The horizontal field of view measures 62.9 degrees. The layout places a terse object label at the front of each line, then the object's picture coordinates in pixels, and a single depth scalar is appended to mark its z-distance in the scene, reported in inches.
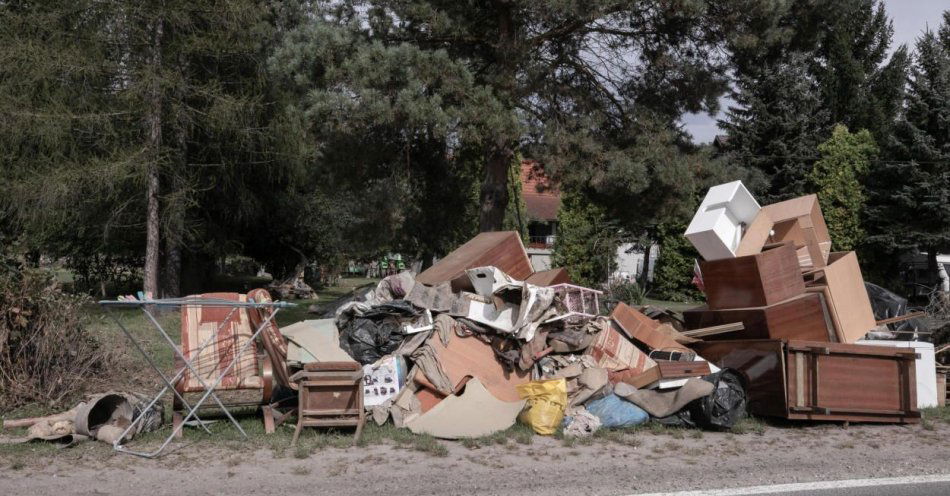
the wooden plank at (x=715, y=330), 332.5
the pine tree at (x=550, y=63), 466.0
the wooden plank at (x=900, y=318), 384.8
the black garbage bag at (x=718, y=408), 284.4
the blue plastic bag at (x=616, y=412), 285.8
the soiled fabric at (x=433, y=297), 331.9
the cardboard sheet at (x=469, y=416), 268.7
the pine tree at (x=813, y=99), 976.3
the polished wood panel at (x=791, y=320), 323.0
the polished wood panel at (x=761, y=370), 294.2
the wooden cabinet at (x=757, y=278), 326.6
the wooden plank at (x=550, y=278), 360.3
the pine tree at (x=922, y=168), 809.5
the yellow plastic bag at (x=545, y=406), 276.4
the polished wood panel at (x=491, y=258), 358.6
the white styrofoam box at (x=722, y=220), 336.2
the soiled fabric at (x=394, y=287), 354.6
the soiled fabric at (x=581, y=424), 274.8
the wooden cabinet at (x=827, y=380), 293.0
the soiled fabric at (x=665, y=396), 287.7
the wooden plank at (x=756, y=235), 343.9
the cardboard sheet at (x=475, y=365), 303.7
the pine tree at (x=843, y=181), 913.5
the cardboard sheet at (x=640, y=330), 347.3
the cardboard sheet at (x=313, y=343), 295.3
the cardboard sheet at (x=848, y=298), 335.3
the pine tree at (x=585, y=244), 1062.4
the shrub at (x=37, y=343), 305.6
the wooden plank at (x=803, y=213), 369.4
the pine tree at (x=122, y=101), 549.6
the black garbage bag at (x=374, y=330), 316.5
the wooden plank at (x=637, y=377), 301.5
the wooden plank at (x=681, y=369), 297.0
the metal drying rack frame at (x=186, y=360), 238.2
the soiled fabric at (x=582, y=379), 302.4
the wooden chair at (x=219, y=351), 277.0
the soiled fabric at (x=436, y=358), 295.6
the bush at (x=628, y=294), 752.3
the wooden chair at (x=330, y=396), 265.1
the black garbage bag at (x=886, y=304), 455.8
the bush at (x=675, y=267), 1010.1
